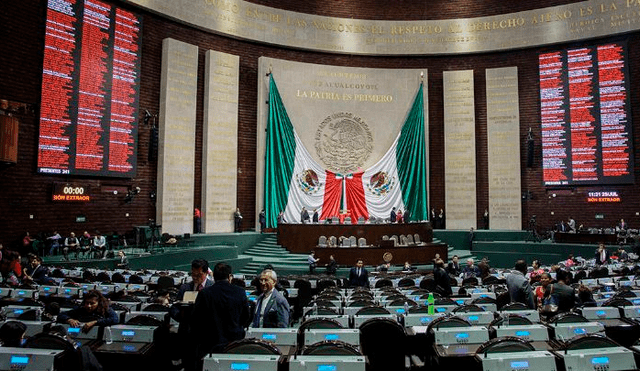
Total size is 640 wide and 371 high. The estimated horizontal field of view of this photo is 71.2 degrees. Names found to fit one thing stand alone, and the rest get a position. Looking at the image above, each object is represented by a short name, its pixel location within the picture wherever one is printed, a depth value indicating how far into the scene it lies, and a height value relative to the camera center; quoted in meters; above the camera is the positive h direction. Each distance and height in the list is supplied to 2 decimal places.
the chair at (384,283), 9.77 -1.52
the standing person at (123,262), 13.28 -1.54
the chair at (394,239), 16.18 -0.94
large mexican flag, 21.47 +1.70
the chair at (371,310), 5.35 -1.17
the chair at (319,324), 4.58 -1.14
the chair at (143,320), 4.87 -1.19
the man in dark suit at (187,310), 4.11 -0.95
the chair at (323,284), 9.67 -1.54
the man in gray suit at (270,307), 4.76 -1.01
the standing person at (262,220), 20.64 -0.35
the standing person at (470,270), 10.91 -1.39
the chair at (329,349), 3.48 -1.07
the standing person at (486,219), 22.38 -0.22
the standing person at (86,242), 14.67 -1.07
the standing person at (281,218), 20.46 -0.25
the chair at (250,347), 3.52 -1.07
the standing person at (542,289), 6.41 -1.16
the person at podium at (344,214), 20.68 -0.03
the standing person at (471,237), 20.78 -1.05
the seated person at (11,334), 3.84 -1.07
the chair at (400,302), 6.16 -1.22
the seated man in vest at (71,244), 13.59 -1.05
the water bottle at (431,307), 5.54 -1.16
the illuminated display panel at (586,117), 19.86 +4.55
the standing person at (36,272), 8.57 -1.26
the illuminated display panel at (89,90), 15.05 +4.36
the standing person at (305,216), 20.48 -0.14
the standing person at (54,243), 14.40 -1.06
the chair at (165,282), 9.14 -1.45
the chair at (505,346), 3.62 -1.07
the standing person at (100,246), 14.03 -1.12
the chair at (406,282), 9.68 -1.48
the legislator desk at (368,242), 15.38 -1.13
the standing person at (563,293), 6.00 -1.05
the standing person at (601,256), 13.68 -1.23
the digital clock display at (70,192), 15.21 +0.64
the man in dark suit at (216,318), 4.03 -0.96
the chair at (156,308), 5.57 -1.21
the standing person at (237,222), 20.25 -0.44
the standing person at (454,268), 12.17 -1.49
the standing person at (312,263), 14.49 -1.64
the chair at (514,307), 5.71 -1.17
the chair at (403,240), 17.18 -1.01
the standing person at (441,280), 7.85 -1.17
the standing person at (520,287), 6.31 -1.03
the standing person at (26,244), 13.73 -1.05
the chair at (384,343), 4.69 -1.37
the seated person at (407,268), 12.88 -1.57
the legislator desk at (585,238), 17.77 -0.91
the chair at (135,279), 9.68 -1.47
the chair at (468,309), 5.60 -1.18
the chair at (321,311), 5.48 -1.22
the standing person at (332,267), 14.12 -1.70
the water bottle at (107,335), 4.46 -1.25
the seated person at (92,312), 4.89 -1.13
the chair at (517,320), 4.90 -1.15
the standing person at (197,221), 19.52 -0.40
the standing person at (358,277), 10.38 -1.48
